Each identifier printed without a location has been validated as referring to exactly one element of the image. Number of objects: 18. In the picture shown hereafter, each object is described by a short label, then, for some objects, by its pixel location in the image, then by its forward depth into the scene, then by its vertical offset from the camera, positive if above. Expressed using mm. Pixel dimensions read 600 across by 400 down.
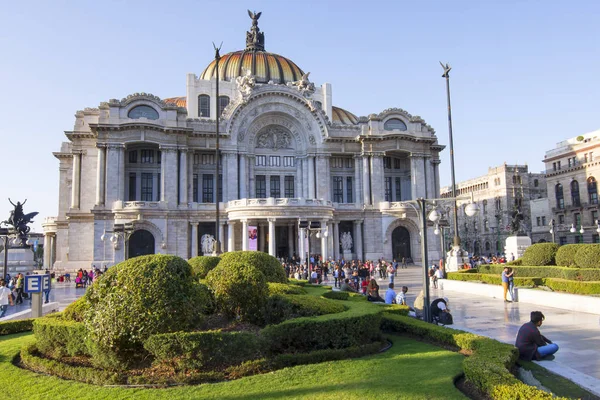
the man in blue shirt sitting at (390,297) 18688 -2051
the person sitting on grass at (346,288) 21203 -1874
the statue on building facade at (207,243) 53344 +772
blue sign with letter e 18250 -1172
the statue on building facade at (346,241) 57531 +688
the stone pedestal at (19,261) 37312 -544
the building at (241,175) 50406 +8925
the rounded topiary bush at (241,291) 12266 -1092
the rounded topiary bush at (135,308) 9930 -1216
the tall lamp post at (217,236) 33781 +1002
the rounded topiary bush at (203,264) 17953 -559
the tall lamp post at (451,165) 37281 +6268
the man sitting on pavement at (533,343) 10992 -2397
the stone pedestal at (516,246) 36812 -240
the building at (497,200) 86938 +8142
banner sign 48906 +1136
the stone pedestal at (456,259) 38406 -1219
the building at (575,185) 63406 +8042
